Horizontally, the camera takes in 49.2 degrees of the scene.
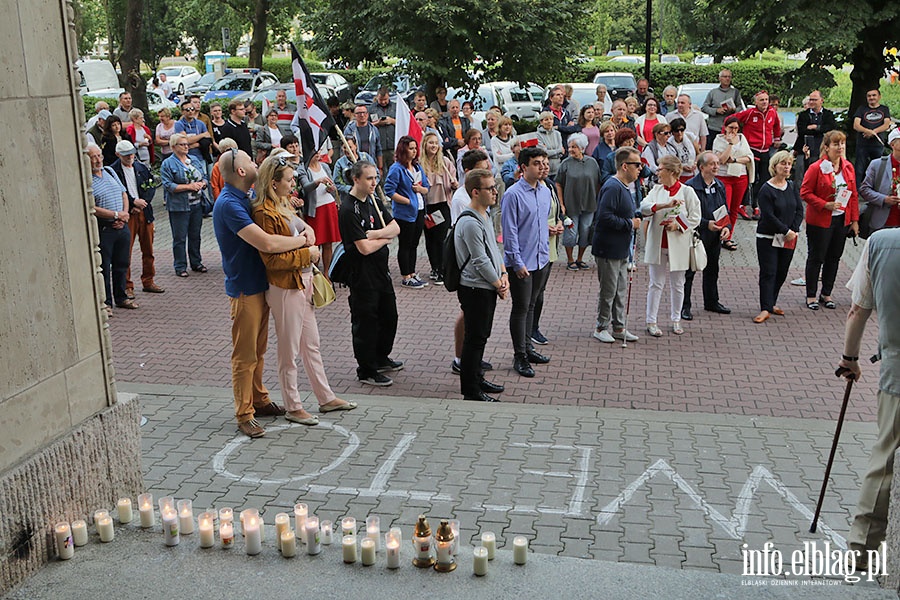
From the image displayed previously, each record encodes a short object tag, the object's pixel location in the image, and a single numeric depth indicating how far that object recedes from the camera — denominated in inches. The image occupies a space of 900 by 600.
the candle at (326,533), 200.8
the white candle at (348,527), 197.7
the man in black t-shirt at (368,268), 345.7
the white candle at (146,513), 210.4
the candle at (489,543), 190.9
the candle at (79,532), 199.0
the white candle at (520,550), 189.5
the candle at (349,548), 192.1
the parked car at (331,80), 1516.0
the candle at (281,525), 197.9
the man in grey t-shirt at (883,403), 211.5
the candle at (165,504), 205.3
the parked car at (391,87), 919.0
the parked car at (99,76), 1597.6
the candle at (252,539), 197.2
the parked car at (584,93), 1056.2
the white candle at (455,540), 191.5
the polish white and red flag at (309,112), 405.7
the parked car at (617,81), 1325.0
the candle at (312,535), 195.9
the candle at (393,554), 190.5
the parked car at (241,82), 1476.4
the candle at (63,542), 195.5
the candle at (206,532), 200.2
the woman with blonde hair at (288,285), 287.7
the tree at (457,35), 848.3
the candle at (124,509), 210.4
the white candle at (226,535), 199.6
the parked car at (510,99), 1063.6
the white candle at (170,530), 201.9
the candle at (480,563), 186.5
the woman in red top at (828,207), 459.2
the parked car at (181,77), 1850.4
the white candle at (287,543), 195.2
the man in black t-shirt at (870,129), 675.4
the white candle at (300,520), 200.5
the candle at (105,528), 201.5
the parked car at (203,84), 1612.9
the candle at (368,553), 191.6
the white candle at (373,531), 195.5
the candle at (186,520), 205.3
